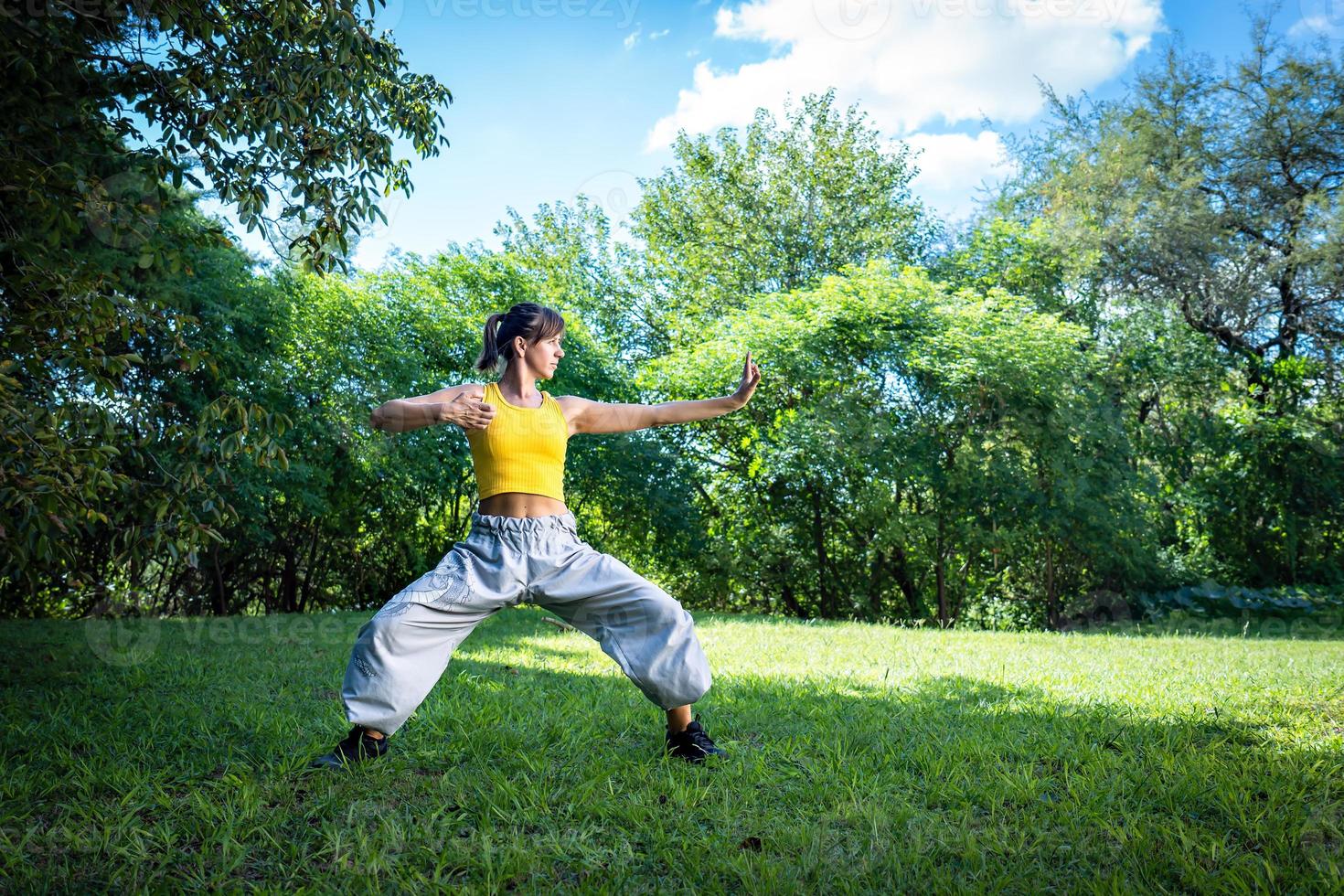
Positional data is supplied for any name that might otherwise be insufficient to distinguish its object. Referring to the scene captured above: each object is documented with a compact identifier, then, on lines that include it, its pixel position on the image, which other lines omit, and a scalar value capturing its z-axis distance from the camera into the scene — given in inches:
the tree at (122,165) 161.9
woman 138.2
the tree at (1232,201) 613.9
